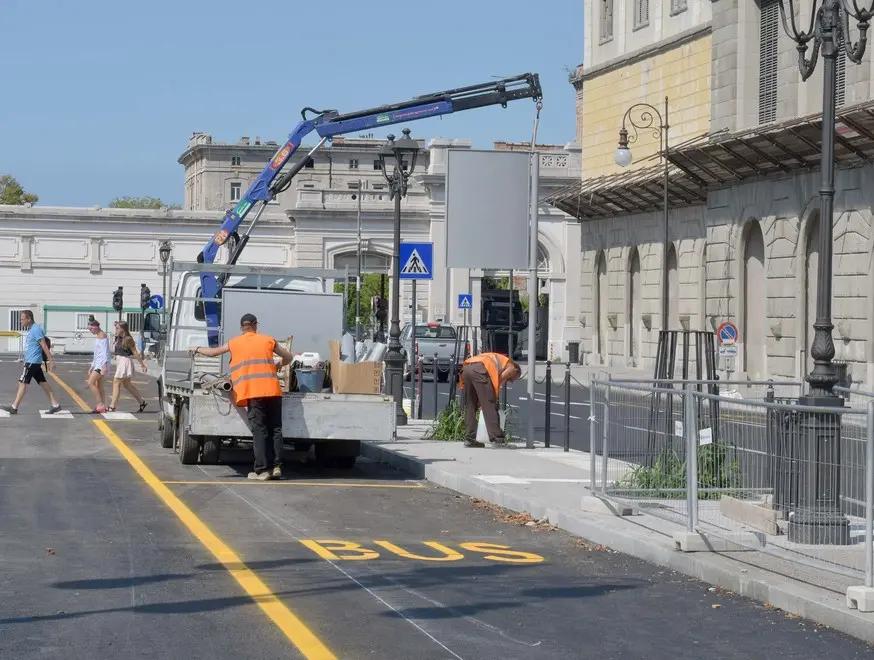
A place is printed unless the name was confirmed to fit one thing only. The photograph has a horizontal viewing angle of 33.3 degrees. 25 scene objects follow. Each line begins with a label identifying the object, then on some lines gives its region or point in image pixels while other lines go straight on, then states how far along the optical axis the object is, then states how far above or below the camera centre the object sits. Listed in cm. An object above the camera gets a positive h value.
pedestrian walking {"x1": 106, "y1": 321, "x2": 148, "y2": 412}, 2706 -52
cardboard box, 1716 -46
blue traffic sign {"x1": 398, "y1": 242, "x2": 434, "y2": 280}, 2352 +128
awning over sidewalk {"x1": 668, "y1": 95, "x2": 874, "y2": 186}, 3281 +497
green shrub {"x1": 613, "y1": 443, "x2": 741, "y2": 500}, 1116 -105
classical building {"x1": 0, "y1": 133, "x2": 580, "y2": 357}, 7775 +532
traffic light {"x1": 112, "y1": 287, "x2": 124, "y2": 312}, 6536 +149
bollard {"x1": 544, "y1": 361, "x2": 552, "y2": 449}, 2005 -84
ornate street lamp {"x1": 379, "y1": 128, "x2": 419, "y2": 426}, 2331 +171
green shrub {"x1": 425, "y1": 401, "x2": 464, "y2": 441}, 2080 -123
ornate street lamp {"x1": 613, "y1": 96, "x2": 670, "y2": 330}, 3850 +579
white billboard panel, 1992 +181
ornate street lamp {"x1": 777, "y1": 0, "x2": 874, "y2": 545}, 980 -26
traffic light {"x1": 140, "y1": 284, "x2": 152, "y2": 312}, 5981 +158
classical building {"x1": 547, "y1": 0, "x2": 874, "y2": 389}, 3475 +456
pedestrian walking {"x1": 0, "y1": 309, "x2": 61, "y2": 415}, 2583 -39
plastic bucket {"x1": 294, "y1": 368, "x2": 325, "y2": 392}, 1791 -49
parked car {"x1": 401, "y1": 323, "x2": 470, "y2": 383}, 4628 -4
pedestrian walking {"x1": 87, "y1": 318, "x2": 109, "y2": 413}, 2733 -55
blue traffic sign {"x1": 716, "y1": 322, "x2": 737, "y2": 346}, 3700 +27
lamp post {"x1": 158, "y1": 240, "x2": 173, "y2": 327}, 5266 +316
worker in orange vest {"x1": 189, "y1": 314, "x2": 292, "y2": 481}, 1582 -59
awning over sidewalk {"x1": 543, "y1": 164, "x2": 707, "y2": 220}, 4597 +513
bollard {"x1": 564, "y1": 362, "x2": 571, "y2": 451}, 1921 -116
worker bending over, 1938 -60
